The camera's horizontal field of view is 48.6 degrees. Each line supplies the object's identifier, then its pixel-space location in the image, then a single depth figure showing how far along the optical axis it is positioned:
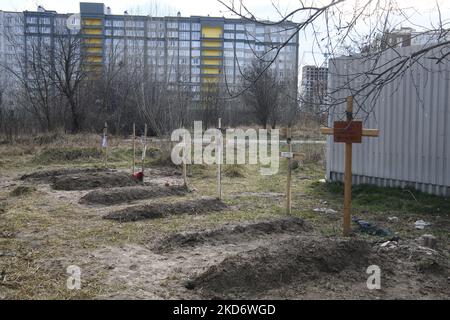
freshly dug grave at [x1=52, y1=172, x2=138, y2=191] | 11.14
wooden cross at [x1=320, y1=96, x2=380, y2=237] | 5.96
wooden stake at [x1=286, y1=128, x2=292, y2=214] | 8.04
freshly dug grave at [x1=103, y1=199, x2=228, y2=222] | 7.79
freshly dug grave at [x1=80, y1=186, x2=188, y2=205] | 9.31
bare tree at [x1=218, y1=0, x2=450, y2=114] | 5.14
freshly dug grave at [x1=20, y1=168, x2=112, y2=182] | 12.95
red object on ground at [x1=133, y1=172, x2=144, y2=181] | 11.98
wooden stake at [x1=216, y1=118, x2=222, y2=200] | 9.49
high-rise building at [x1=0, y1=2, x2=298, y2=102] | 36.77
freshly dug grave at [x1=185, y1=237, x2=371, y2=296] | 4.40
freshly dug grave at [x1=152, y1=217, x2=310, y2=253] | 6.00
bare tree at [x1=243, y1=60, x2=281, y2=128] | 36.78
